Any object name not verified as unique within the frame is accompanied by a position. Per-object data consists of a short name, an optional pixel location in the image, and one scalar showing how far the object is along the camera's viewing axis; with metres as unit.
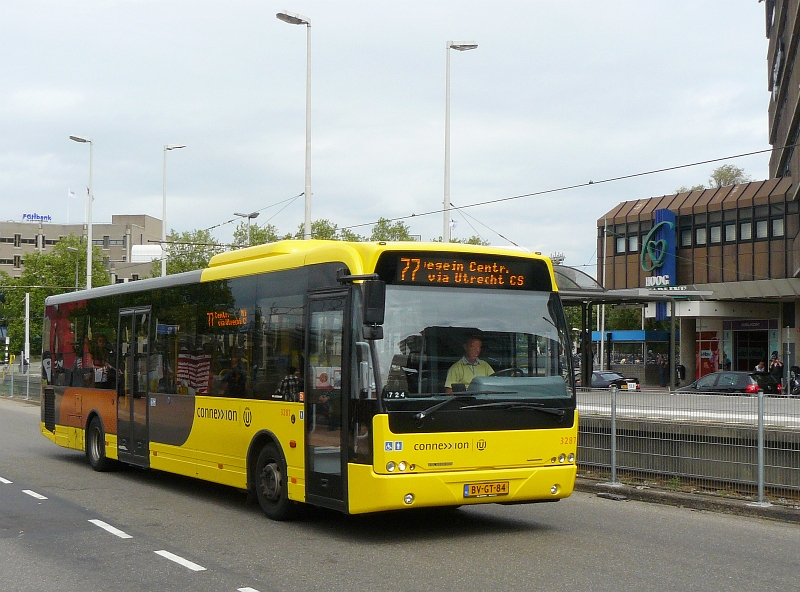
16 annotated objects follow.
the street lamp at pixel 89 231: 49.53
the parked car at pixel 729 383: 30.39
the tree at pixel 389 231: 68.50
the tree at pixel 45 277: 80.12
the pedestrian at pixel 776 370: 35.16
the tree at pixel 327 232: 69.94
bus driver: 9.85
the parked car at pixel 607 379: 37.66
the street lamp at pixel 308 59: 28.41
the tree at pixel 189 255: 78.31
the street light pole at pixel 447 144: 29.64
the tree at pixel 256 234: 77.19
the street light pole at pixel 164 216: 49.25
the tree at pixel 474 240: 79.70
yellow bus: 9.65
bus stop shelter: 26.23
